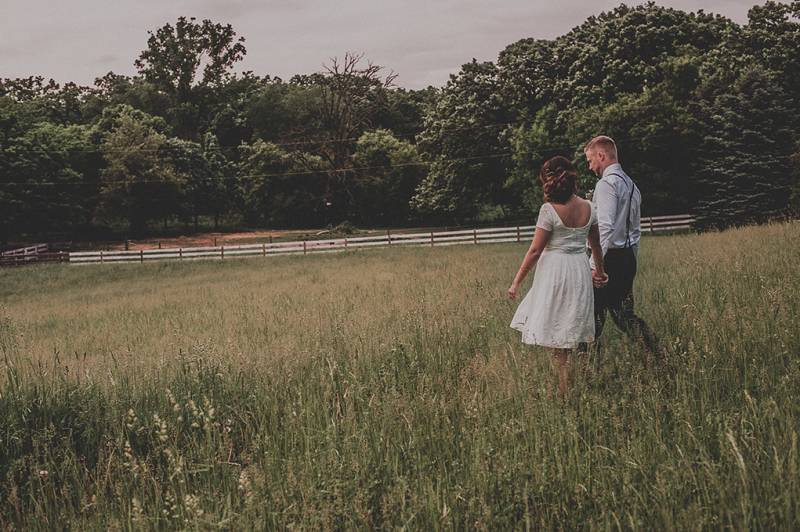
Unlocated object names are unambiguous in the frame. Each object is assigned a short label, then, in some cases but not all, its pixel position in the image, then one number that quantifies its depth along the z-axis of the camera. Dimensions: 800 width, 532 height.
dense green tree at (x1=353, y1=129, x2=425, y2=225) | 61.88
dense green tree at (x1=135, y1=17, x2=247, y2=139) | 73.31
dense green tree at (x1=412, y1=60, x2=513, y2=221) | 44.16
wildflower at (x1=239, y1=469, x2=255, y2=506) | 2.90
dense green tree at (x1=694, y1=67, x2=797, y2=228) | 29.30
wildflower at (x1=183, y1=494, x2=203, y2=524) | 2.69
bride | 4.91
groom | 5.63
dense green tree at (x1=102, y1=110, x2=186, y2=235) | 54.84
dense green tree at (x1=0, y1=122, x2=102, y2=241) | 49.50
